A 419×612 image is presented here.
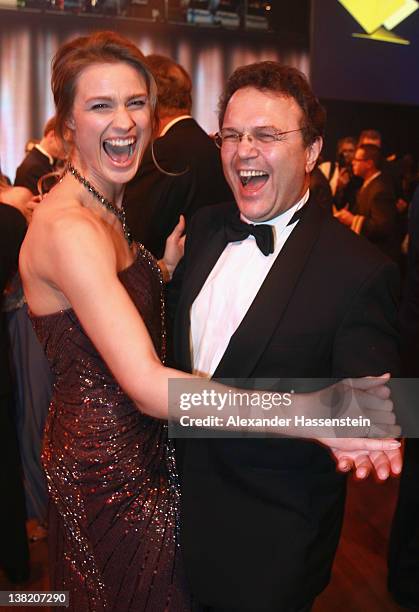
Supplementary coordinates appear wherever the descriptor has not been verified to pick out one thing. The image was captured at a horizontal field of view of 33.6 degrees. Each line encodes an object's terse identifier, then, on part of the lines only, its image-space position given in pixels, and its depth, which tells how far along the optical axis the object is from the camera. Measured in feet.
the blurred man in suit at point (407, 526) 7.66
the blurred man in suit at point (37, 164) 13.25
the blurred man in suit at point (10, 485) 7.93
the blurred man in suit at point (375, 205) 14.30
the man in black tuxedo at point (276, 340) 4.50
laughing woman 4.70
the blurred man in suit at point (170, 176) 8.56
